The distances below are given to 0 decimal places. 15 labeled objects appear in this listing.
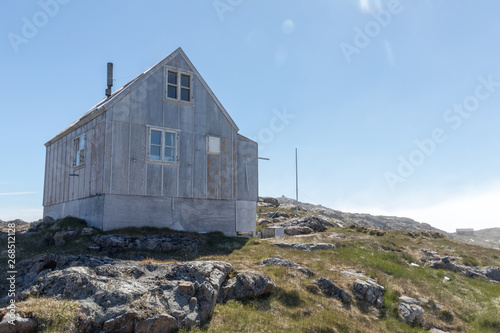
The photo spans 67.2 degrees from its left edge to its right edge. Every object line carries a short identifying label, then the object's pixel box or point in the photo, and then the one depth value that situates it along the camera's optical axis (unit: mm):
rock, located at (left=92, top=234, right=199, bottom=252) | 18186
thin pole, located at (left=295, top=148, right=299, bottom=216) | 47906
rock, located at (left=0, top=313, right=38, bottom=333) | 7802
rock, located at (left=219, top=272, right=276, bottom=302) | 12000
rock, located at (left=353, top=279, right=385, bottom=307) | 14875
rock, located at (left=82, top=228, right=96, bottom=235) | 19547
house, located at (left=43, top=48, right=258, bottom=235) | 20859
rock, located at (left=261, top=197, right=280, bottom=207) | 59869
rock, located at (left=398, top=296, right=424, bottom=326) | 14211
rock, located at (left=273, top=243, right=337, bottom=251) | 23073
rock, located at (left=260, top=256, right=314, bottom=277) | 15885
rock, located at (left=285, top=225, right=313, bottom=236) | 33031
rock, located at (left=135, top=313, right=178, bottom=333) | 9055
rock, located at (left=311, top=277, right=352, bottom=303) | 14117
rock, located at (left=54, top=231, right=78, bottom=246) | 18986
